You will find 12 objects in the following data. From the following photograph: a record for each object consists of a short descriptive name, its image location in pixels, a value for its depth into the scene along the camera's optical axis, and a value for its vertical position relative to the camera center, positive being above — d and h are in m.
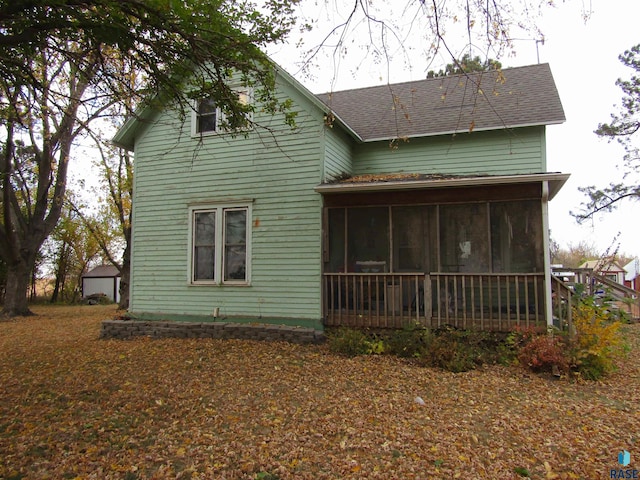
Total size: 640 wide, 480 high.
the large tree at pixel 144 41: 5.30 +3.06
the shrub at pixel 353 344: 7.95 -1.36
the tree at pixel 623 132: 16.94 +5.33
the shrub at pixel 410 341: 7.71 -1.28
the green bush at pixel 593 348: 6.68 -1.22
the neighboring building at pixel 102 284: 29.44 -0.96
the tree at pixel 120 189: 19.16 +3.69
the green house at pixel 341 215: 8.40 +1.16
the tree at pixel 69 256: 27.77 +0.88
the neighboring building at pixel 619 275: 27.99 -0.44
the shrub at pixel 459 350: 7.04 -1.35
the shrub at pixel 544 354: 6.72 -1.32
